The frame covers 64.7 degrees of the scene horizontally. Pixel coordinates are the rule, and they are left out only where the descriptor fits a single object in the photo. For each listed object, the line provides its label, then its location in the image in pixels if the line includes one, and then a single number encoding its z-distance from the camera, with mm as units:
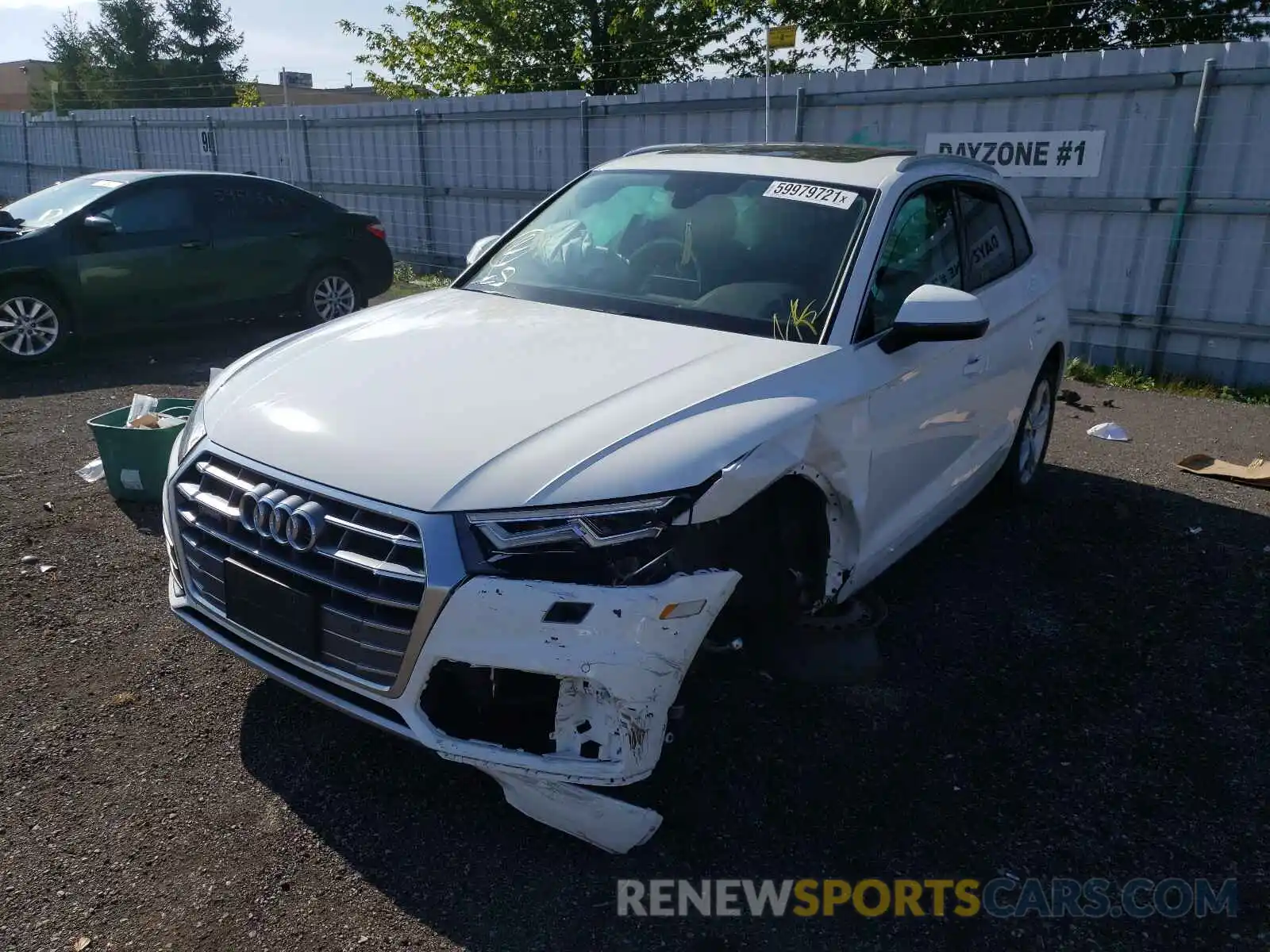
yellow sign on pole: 8430
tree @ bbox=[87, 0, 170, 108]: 50062
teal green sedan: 8102
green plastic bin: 4844
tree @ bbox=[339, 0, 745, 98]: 21078
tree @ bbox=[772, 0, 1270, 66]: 16688
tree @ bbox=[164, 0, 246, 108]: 50694
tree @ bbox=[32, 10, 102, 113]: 48438
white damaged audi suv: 2434
